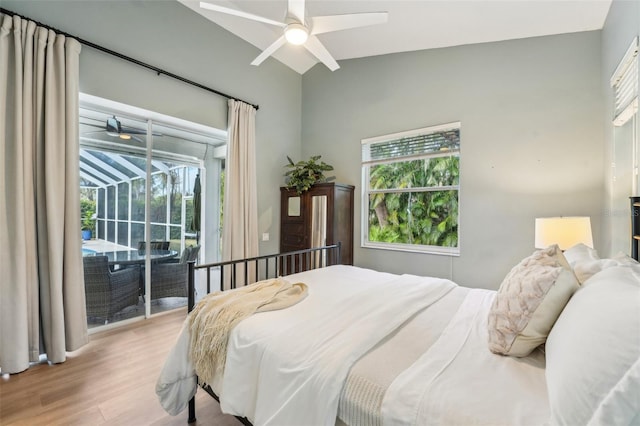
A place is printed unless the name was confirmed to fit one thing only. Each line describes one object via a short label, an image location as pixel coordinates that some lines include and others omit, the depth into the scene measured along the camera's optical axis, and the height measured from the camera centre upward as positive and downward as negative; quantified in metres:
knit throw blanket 1.41 -0.55
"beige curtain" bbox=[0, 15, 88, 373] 2.12 +0.10
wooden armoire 3.73 -0.10
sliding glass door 2.88 +0.07
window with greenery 3.42 +0.27
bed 0.71 -0.56
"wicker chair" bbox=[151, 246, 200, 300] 3.36 -0.79
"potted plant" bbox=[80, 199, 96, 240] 2.82 -0.06
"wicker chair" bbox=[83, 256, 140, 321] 2.79 -0.78
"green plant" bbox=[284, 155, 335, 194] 3.94 +0.50
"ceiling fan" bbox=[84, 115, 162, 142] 2.99 +0.87
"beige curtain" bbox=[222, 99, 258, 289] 3.63 +0.27
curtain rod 2.25 +1.46
